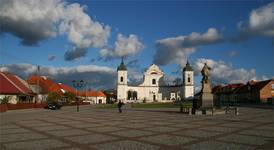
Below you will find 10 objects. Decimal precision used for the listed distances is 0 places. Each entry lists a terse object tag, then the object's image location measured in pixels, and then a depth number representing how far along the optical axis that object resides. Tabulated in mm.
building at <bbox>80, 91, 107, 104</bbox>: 83271
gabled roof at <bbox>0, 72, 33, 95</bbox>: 34755
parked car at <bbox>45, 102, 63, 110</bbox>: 33008
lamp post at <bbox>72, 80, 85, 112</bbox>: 35216
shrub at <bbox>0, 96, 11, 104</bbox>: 29735
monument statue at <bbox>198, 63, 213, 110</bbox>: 20404
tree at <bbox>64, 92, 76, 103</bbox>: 51090
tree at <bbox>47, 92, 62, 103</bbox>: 42868
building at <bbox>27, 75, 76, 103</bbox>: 44726
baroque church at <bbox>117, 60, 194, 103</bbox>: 77332
